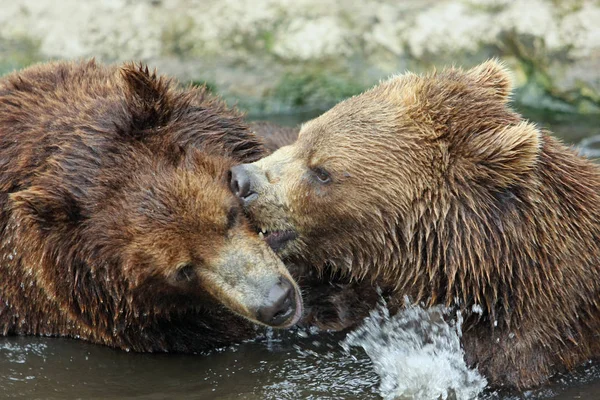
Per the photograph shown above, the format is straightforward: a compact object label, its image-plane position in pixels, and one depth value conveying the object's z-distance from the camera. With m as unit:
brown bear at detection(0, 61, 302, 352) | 12.08
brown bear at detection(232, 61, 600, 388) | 11.99
